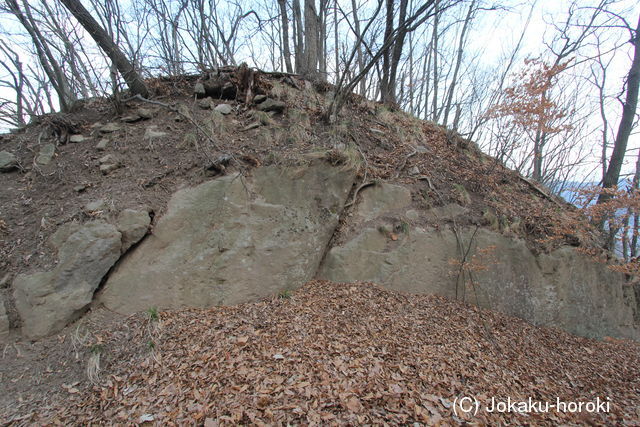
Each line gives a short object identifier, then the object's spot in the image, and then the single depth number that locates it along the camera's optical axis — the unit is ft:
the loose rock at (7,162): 12.73
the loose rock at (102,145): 13.66
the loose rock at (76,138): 14.08
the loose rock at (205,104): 16.28
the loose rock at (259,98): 16.98
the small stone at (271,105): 16.69
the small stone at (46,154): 13.02
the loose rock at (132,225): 10.80
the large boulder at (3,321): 9.04
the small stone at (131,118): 15.12
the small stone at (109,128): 14.53
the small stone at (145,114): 15.38
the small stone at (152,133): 14.28
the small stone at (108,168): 12.64
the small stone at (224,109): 15.89
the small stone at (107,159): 13.03
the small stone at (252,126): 15.34
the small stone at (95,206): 10.91
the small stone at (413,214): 14.26
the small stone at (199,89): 16.66
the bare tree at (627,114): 17.83
